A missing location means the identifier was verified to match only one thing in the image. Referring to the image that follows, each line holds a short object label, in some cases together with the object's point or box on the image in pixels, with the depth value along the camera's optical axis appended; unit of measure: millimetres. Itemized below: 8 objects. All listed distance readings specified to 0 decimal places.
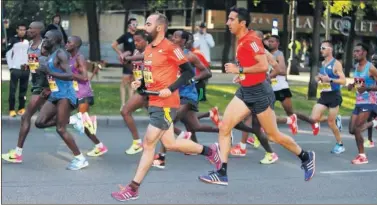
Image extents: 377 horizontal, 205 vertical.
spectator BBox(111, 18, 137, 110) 13250
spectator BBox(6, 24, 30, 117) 13344
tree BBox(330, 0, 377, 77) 19088
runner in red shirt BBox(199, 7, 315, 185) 7156
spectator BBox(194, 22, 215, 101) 18619
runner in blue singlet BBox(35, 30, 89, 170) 8047
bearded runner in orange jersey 6500
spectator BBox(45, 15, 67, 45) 15062
